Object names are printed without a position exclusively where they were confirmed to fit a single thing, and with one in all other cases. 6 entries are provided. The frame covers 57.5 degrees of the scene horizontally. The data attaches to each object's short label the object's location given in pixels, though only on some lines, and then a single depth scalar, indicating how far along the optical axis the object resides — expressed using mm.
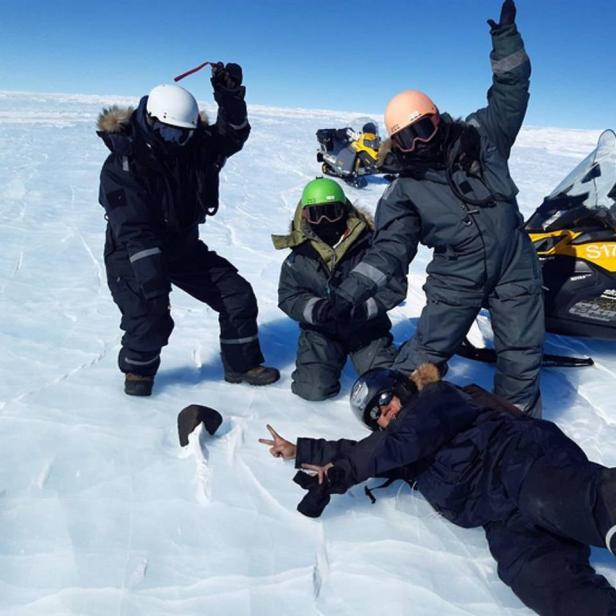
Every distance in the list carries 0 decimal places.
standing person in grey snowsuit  2775
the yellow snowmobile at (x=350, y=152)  10945
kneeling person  3371
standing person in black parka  2920
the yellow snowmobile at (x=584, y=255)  3396
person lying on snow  1870
